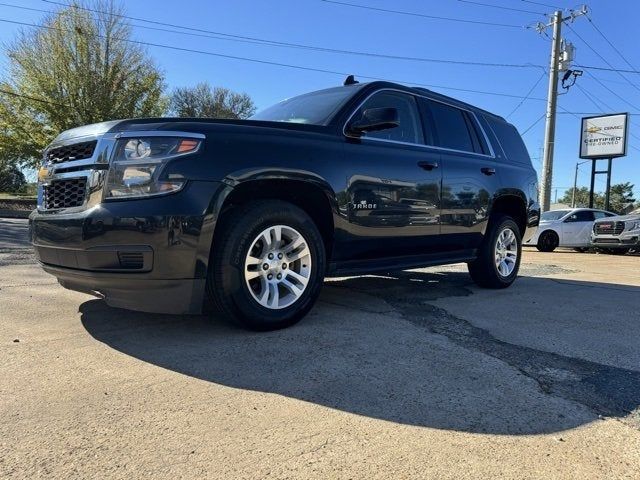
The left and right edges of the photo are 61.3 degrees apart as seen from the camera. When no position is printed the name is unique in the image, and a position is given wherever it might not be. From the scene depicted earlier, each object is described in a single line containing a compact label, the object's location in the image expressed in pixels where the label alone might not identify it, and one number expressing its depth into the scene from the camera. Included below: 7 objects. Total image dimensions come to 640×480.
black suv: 3.30
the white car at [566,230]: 16.89
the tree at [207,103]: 39.56
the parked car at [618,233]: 15.27
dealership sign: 27.56
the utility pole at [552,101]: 23.30
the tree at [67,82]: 26.58
